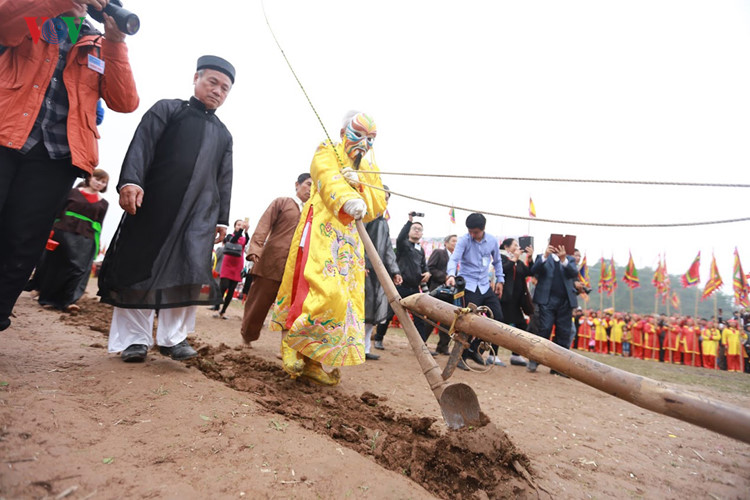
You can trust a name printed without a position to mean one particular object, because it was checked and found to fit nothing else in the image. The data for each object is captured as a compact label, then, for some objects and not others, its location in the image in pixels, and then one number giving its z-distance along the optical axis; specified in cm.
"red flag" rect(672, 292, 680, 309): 2019
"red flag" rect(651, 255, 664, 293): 1824
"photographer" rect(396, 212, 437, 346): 586
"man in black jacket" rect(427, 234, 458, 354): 632
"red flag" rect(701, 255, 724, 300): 1548
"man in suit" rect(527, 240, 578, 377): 545
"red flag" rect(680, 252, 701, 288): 1632
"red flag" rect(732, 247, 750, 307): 1489
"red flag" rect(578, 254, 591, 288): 1171
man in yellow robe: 265
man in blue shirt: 520
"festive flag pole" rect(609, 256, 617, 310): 1825
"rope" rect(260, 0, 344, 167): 259
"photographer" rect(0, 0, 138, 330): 200
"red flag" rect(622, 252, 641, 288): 1677
